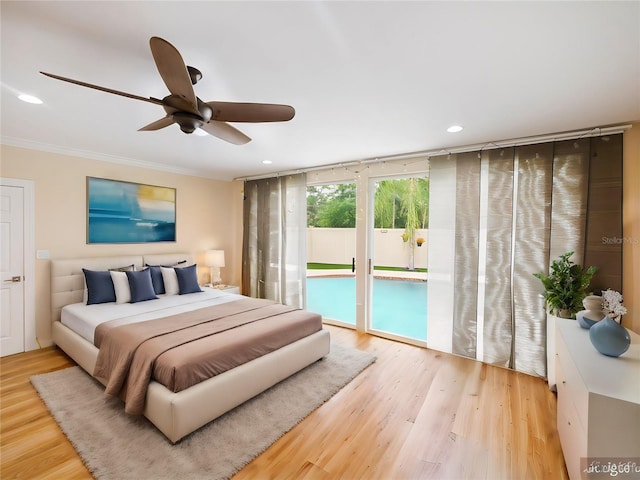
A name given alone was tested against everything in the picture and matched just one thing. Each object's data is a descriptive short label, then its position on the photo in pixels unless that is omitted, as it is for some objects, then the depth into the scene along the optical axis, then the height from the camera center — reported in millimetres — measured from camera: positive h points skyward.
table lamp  4969 -430
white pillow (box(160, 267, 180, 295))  4051 -629
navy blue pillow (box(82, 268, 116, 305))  3455 -622
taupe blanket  2152 -865
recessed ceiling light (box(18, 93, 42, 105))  2209 +1077
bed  1994 -1112
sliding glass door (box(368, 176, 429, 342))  4535 -512
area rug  1783 -1417
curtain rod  2635 +1017
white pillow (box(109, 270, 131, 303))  3538 -627
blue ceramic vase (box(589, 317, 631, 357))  1691 -598
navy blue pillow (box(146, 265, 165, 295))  3991 -608
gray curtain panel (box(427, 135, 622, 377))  2742 +7
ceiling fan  1288 +763
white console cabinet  1313 -828
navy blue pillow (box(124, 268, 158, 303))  3588 -634
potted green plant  2539 -430
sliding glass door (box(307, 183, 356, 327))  5637 -450
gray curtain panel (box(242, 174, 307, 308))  4730 -38
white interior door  3230 -385
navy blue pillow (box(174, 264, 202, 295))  4113 -632
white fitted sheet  2943 -835
